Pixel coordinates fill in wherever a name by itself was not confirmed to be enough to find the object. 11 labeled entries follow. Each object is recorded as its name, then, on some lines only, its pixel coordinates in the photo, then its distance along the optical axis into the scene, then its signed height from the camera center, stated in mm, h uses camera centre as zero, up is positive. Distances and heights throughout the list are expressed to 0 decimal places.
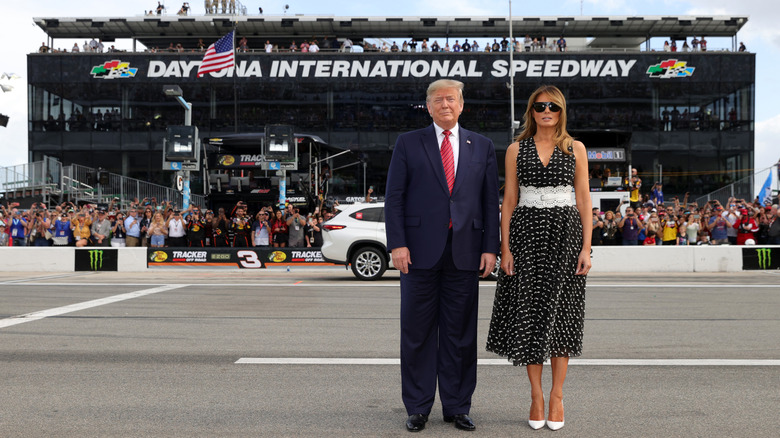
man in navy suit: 4180 -165
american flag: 28906 +6428
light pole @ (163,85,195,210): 21219 +3270
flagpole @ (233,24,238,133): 41875 +6351
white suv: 14938 -448
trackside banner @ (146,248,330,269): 18750 -999
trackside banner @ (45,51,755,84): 41375 +8559
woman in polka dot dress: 4109 -182
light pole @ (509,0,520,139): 29744 +4906
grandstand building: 41406 +6849
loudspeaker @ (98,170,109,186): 31516 +1709
